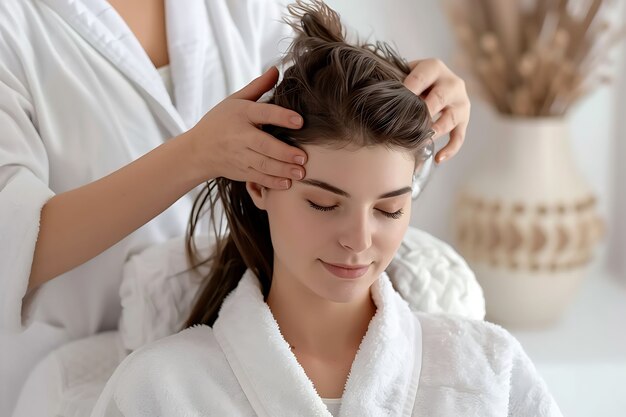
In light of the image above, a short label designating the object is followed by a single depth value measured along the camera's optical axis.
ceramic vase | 2.34
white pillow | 1.45
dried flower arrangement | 2.29
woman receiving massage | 1.26
